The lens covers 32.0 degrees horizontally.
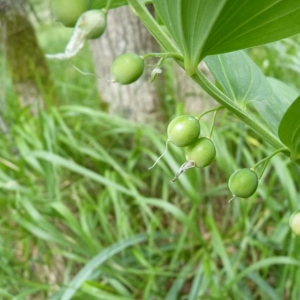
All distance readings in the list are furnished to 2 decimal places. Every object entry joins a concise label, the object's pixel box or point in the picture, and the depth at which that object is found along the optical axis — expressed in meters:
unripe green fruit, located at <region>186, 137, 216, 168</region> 0.16
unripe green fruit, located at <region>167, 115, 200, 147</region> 0.15
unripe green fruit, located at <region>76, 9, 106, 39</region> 0.12
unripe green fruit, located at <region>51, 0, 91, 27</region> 0.13
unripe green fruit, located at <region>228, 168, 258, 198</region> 0.16
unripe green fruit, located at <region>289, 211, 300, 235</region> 0.16
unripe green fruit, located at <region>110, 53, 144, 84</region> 0.14
